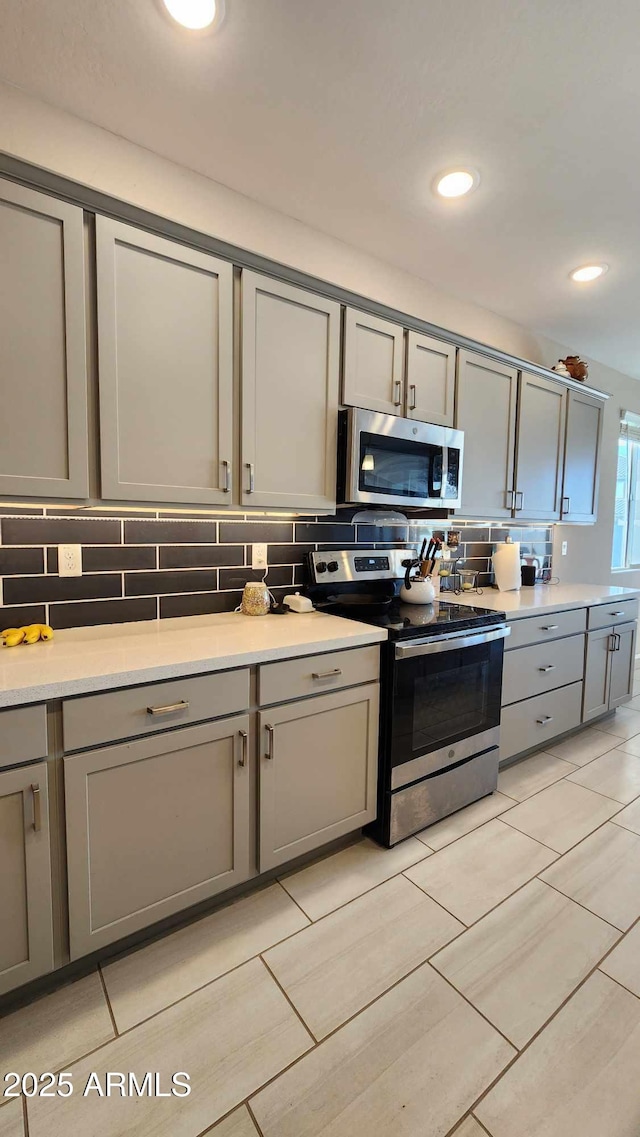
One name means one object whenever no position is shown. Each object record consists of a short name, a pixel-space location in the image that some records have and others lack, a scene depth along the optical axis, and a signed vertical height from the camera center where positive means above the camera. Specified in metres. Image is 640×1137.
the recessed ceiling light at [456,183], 1.80 +1.38
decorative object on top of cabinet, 3.34 +1.20
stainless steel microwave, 2.06 +0.33
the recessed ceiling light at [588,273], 2.47 +1.41
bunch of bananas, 1.52 -0.36
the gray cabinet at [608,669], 3.01 -0.90
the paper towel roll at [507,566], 3.11 -0.22
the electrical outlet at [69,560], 1.74 -0.13
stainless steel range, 1.88 -0.71
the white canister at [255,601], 2.05 -0.31
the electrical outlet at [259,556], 2.20 -0.13
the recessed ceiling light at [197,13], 1.21 +1.36
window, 4.31 +0.35
